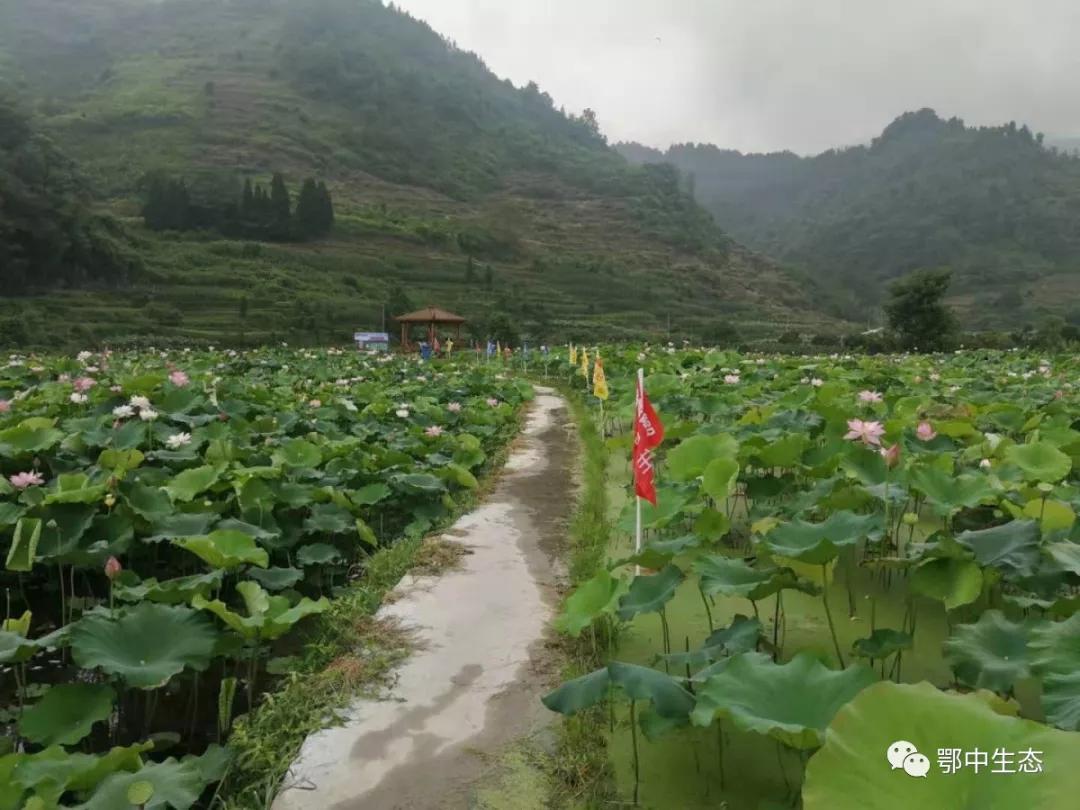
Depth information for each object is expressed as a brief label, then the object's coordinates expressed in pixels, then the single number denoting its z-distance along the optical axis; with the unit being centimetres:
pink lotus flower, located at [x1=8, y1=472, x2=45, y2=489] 345
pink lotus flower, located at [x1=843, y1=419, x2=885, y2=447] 339
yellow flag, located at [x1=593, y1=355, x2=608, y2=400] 738
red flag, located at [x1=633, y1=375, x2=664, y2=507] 348
